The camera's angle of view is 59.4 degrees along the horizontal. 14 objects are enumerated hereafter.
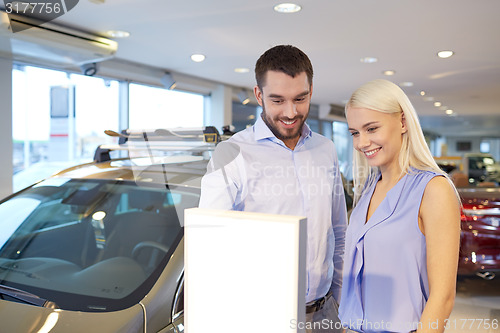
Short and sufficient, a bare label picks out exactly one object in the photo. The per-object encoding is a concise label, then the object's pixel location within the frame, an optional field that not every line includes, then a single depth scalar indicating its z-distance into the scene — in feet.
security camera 17.17
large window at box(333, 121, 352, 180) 46.75
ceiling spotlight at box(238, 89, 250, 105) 28.22
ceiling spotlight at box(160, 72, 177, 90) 21.88
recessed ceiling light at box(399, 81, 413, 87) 25.47
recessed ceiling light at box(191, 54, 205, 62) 18.38
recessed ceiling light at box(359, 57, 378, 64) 18.69
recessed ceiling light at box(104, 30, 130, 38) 14.42
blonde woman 3.63
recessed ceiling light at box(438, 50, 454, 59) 17.65
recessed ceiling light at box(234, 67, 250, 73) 21.54
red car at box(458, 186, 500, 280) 12.03
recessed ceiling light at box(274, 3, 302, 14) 11.66
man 4.23
